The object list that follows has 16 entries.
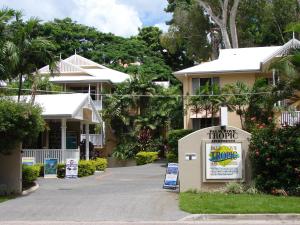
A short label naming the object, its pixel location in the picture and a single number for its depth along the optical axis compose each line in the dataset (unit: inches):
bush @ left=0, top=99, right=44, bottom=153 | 751.7
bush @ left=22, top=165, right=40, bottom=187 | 882.9
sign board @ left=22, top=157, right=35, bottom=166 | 1114.1
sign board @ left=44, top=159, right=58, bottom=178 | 1105.4
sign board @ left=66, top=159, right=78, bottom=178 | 1096.8
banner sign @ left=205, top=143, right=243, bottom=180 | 773.3
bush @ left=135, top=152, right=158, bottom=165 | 1481.3
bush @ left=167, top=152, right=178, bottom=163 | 1345.6
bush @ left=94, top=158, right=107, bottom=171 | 1286.9
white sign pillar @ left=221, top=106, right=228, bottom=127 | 780.9
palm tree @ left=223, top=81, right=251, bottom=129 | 1290.6
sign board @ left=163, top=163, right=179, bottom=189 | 817.5
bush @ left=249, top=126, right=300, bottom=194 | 730.2
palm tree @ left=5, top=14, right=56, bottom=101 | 960.3
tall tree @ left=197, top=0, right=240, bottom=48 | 1891.0
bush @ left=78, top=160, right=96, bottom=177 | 1128.8
